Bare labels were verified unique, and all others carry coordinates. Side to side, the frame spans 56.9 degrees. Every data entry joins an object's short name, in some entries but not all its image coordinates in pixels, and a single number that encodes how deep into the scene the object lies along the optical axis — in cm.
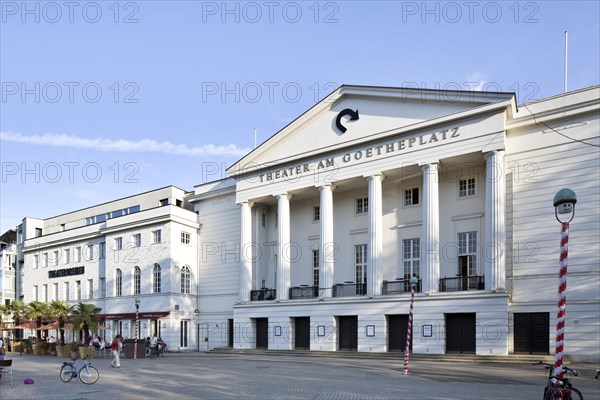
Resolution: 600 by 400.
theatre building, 2838
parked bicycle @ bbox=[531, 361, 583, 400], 932
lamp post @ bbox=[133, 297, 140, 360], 3412
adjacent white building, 4284
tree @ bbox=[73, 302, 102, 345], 3669
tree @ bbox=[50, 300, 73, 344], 4081
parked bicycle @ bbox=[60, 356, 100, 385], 1878
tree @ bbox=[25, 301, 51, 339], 4342
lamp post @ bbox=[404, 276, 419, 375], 2131
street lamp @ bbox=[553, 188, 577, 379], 957
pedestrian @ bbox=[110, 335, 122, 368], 2494
